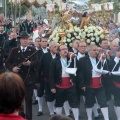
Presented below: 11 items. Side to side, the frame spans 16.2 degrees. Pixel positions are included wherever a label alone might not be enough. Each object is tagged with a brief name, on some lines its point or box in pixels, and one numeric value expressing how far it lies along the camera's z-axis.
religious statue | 11.56
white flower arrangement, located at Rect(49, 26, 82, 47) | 10.64
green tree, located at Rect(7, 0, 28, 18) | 43.78
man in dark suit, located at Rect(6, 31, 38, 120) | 8.12
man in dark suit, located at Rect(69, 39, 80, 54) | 9.82
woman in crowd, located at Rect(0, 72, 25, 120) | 3.16
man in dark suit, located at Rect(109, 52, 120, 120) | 8.68
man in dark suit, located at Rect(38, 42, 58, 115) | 9.23
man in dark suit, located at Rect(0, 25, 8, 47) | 13.70
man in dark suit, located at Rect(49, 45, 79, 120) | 8.37
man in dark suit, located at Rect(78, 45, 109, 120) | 8.46
